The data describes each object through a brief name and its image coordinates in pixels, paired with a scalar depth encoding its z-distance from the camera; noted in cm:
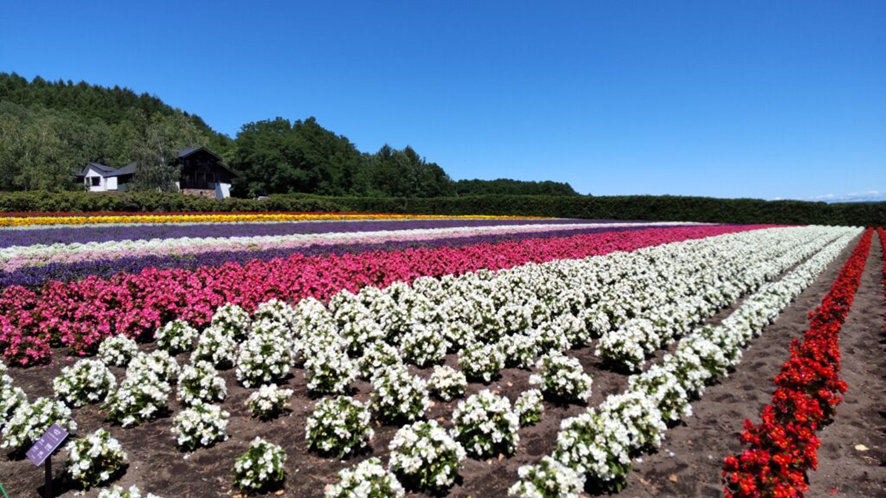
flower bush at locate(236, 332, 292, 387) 599
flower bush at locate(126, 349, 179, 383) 553
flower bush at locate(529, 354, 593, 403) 567
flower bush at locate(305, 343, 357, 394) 572
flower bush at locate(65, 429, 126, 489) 374
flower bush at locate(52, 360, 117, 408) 521
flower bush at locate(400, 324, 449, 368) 680
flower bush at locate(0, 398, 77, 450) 411
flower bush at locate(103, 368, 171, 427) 493
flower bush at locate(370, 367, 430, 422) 509
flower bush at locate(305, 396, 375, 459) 441
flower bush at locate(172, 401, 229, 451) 440
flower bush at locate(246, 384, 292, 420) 505
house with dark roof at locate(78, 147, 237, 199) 6494
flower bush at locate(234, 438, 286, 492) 373
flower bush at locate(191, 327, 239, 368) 642
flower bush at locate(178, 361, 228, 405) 531
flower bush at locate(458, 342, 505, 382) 630
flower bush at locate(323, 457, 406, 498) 339
